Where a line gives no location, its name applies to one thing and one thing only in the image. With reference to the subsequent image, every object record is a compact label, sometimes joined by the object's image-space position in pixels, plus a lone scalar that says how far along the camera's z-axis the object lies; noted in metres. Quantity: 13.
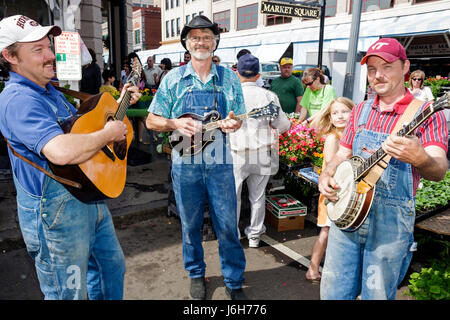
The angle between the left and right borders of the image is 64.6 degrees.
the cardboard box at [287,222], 4.90
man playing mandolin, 3.19
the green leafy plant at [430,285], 3.26
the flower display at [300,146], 4.86
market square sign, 10.42
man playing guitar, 1.90
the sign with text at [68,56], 5.43
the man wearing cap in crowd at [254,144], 4.07
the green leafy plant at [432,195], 3.69
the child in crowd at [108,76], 8.50
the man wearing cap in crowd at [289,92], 7.21
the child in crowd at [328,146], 3.62
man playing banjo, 2.15
